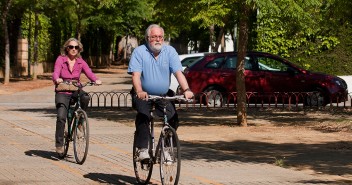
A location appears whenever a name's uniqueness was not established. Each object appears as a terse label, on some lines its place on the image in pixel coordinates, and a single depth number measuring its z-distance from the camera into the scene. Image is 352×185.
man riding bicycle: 10.28
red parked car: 26.20
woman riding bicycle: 13.73
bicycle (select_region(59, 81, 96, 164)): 12.91
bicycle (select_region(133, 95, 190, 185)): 9.75
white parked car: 32.31
